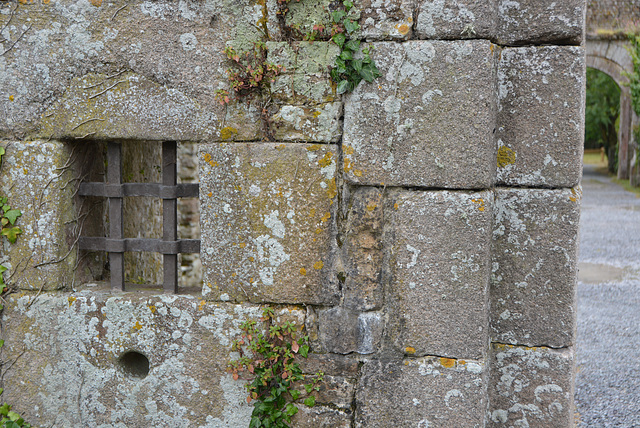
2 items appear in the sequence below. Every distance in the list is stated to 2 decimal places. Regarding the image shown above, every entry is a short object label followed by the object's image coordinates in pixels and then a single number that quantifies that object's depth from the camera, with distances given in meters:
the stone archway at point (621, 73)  15.71
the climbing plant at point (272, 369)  2.20
